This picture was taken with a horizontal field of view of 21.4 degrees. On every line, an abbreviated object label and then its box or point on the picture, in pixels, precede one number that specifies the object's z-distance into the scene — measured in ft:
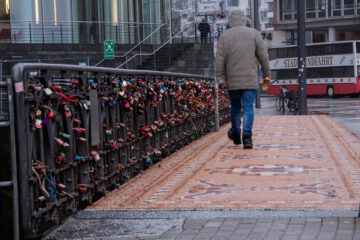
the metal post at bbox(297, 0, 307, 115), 108.53
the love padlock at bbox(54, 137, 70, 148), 22.61
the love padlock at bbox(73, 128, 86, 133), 24.53
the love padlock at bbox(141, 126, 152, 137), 36.04
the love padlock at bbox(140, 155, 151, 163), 35.61
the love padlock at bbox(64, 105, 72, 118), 23.31
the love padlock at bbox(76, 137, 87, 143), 24.99
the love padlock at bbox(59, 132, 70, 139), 23.29
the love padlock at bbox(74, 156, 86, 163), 24.63
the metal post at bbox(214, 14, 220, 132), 64.52
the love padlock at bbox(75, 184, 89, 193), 24.89
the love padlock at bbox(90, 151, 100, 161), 26.54
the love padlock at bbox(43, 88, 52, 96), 21.40
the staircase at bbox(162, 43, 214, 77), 146.64
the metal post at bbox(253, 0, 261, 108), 138.40
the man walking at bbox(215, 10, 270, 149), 44.99
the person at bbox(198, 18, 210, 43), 151.92
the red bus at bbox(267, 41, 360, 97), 201.95
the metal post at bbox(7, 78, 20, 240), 19.53
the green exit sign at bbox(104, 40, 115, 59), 120.20
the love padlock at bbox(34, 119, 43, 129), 20.52
